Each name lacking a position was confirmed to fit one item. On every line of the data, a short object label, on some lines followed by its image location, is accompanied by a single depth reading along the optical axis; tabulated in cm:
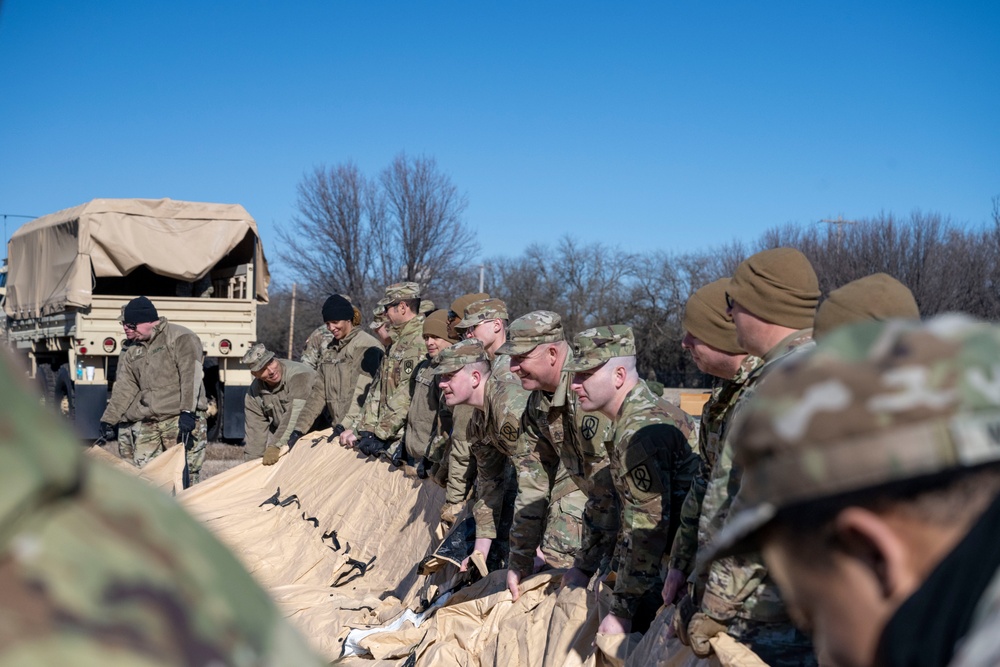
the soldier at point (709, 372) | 384
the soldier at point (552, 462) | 497
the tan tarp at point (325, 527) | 736
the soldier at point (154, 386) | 1084
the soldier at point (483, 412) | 606
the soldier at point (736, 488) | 334
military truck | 1391
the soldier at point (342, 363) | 1062
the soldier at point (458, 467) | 673
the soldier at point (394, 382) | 889
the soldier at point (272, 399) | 1086
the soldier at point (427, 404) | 816
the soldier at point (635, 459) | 429
